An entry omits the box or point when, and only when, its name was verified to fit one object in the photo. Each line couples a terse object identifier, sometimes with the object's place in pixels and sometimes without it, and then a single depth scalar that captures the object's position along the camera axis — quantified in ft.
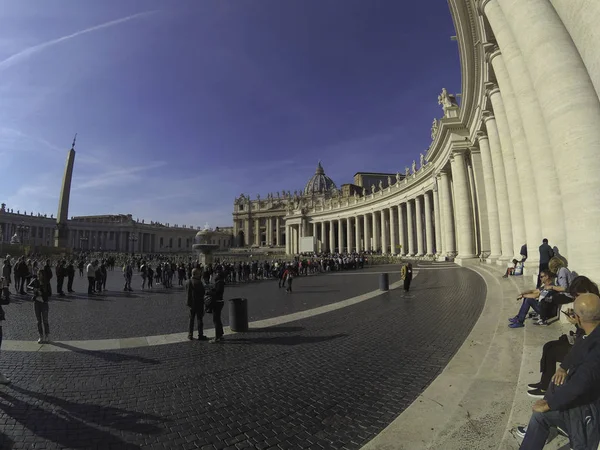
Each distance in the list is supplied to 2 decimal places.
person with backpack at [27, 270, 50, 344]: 20.54
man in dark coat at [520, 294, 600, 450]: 6.34
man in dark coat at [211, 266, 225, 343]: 21.11
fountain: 86.22
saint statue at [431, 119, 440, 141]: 108.70
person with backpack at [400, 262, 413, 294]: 40.63
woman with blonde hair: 15.86
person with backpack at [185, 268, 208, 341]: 21.61
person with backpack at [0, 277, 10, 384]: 15.48
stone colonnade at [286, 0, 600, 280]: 17.98
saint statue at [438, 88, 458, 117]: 88.25
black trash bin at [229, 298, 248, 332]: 23.72
